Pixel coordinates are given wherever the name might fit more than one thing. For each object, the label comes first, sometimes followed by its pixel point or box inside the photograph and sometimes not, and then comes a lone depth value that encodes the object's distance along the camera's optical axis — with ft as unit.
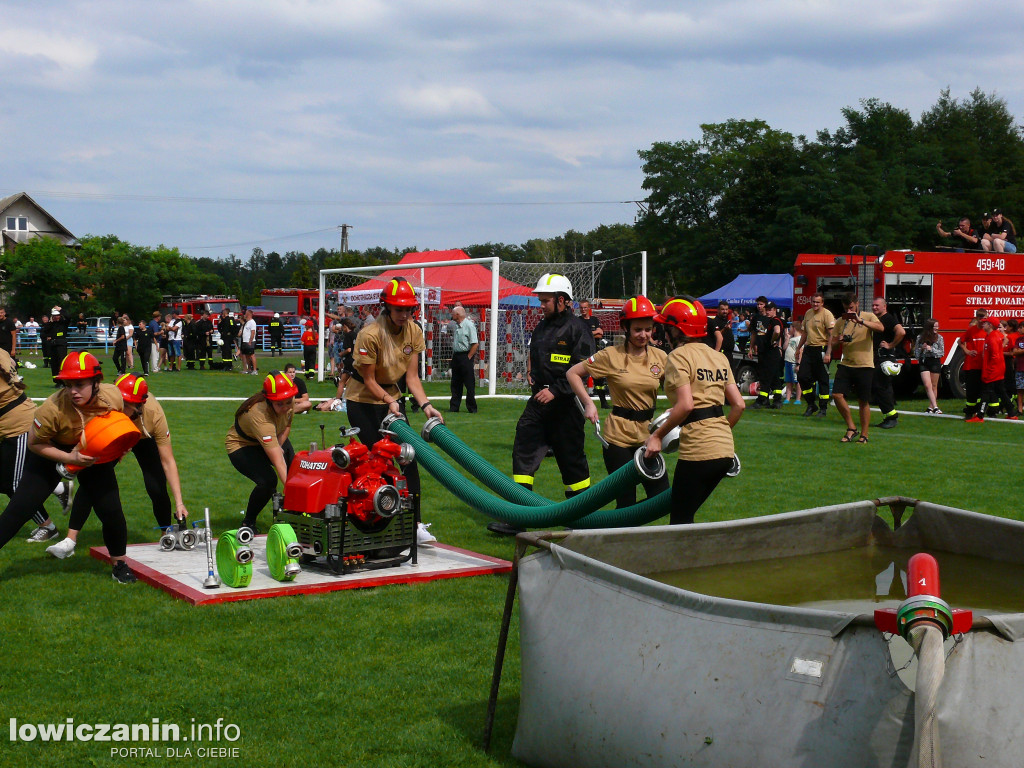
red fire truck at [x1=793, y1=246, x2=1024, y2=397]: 68.08
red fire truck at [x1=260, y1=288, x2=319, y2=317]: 191.71
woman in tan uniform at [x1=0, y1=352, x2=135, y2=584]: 20.95
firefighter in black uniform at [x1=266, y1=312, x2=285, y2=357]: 130.00
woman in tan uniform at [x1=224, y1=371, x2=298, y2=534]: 25.44
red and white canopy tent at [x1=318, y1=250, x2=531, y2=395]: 92.43
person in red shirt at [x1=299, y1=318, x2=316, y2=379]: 100.48
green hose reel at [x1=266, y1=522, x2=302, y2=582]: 21.67
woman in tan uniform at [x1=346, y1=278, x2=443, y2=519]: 24.89
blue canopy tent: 144.05
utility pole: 270.87
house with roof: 312.71
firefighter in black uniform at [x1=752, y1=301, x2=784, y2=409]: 61.46
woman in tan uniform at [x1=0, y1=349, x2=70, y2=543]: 25.93
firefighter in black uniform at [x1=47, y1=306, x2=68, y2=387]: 89.04
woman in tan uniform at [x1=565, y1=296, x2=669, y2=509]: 23.80
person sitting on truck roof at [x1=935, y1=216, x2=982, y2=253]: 73.41
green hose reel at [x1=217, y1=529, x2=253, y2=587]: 21.09
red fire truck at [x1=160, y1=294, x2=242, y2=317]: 170.47
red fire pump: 22.31
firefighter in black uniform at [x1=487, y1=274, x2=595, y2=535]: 27.07
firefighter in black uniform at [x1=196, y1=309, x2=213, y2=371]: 112.47
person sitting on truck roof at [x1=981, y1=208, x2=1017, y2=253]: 72.34
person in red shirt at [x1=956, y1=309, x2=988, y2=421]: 55.93
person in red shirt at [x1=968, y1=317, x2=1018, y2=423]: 55.42
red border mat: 21.15
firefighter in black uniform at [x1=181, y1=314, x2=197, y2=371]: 114.73
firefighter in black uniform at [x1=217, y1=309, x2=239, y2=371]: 110.52
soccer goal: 83.15
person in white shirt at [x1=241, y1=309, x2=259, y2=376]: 102.69
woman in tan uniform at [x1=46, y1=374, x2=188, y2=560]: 23.95
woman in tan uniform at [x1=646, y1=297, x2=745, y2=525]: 19.60
